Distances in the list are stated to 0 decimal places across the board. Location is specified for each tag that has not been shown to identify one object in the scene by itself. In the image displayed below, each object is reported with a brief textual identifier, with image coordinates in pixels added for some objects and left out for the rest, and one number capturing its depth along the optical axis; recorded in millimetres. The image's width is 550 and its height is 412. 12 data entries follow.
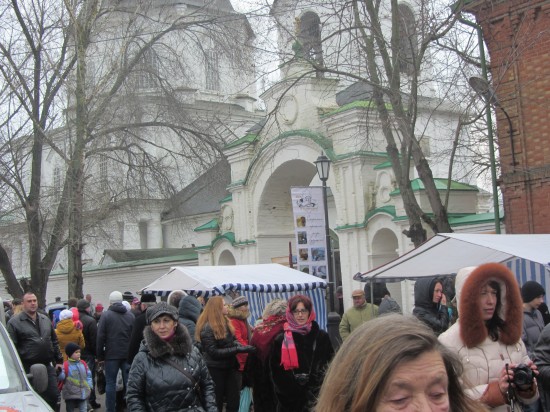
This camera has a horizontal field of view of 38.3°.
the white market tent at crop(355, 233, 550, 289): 9070
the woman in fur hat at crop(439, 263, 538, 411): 4320
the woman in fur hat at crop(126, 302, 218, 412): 5961
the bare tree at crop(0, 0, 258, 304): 21547
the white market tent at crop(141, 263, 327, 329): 13000
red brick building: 15570
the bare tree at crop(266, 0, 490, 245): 14508
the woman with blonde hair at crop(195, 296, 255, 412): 8578
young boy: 10586
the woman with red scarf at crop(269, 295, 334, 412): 7027
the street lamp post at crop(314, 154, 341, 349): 12656
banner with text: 16234
